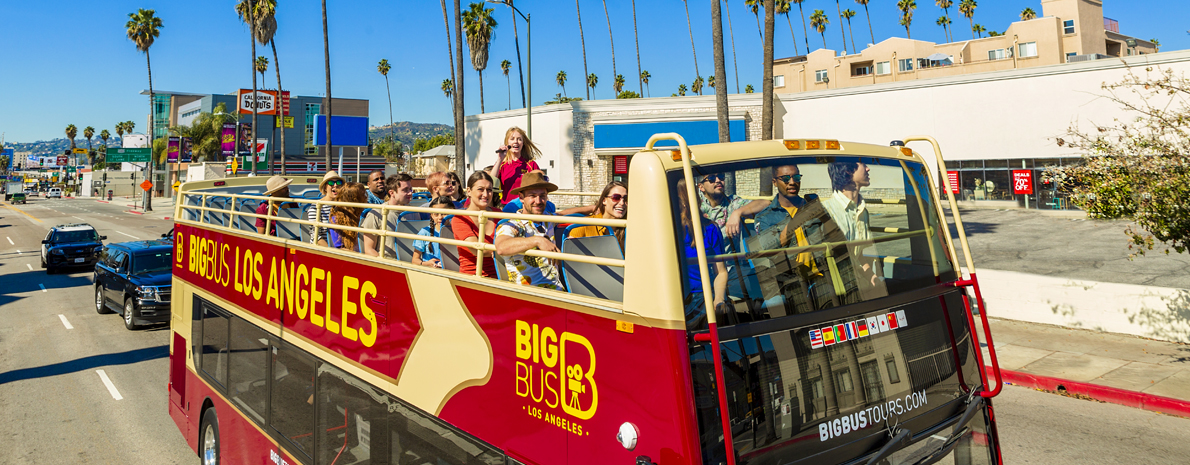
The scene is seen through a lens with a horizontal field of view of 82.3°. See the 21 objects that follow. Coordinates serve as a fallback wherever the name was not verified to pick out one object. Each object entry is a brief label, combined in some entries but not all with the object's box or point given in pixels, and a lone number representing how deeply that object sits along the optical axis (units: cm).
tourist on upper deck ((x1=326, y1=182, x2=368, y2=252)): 591
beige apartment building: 4319
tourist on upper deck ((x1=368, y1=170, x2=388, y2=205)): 779
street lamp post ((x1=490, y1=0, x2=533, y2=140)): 2405
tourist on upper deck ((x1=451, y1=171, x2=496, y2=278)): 399
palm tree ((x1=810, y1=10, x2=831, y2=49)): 8119
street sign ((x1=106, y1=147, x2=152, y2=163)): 7112
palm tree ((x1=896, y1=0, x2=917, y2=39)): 6769
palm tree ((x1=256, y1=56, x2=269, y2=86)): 6762
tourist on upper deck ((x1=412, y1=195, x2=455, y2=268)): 452
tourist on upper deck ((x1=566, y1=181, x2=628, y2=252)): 422
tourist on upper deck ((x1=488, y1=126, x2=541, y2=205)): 650
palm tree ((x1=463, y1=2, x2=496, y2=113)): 5253
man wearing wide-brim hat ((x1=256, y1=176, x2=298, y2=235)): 680
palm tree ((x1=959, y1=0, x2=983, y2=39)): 7025
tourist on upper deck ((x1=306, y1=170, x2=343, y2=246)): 574
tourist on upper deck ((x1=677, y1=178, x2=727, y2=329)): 253
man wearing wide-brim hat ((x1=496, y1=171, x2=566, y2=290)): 332
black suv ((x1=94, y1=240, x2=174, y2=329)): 1389
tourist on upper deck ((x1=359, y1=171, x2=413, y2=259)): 519
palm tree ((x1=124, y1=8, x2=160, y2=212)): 6016
